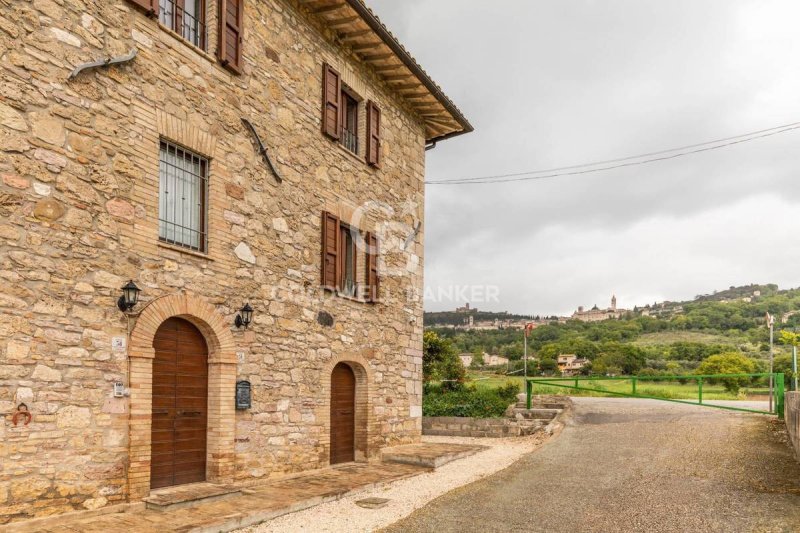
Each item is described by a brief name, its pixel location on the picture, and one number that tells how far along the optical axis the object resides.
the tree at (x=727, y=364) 26.49
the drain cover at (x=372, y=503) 8.06
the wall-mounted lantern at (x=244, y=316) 8.48
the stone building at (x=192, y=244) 6.14
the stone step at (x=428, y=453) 11.05
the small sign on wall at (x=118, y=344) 6.77
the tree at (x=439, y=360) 20.59
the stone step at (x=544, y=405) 16.64
